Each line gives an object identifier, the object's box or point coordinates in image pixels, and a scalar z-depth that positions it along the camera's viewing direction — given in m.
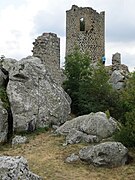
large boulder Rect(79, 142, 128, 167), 8.38
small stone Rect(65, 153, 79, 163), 8.56
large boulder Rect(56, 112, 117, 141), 10.02
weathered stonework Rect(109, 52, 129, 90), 14.84
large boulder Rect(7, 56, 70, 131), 11.06
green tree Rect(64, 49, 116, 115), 12.51
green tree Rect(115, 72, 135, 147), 9.09
